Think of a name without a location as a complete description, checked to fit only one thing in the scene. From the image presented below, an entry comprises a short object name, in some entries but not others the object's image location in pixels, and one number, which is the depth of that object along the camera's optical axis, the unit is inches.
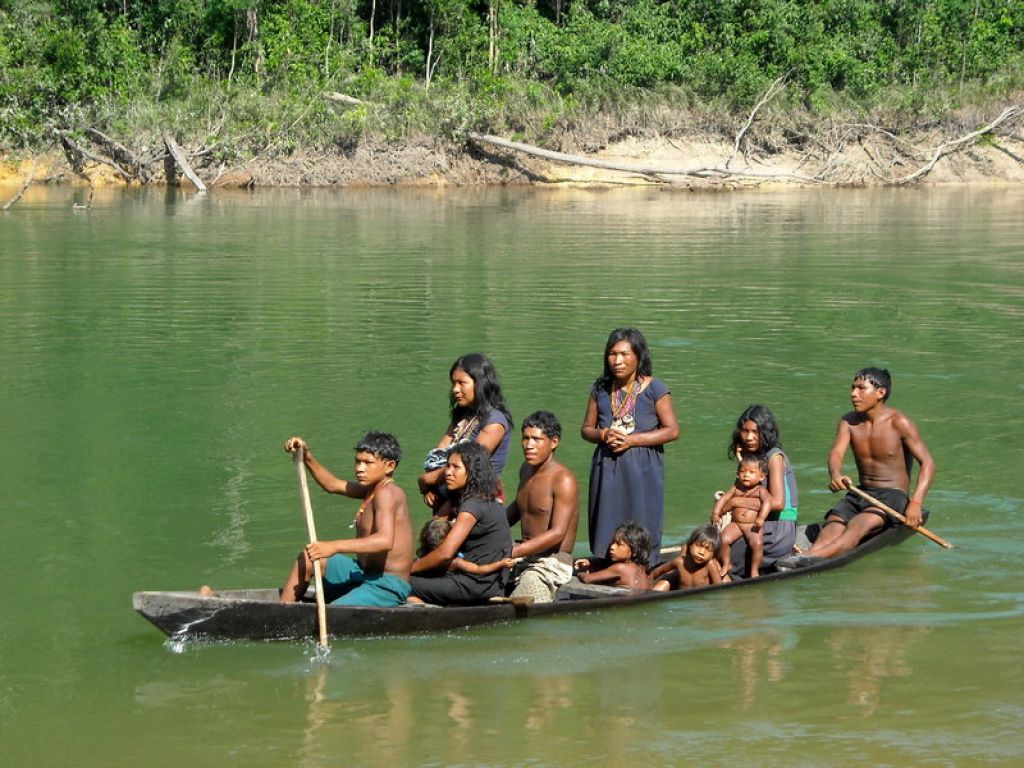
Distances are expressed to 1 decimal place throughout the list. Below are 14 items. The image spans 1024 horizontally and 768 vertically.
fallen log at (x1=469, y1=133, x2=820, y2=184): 2815.0
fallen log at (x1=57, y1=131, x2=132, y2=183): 2849.4
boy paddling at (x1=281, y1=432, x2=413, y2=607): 529.0
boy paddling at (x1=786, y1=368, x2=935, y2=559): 668.1
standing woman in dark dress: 608.4
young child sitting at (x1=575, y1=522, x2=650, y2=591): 600.4
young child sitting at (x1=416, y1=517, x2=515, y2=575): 563.8
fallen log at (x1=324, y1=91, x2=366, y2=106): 2955.2
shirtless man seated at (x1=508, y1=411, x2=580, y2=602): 579.2
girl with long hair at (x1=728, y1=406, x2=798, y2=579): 631.8
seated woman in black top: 554.3
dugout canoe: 515.5
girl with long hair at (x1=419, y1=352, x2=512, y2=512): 589.0
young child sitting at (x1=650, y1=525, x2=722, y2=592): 601.6
